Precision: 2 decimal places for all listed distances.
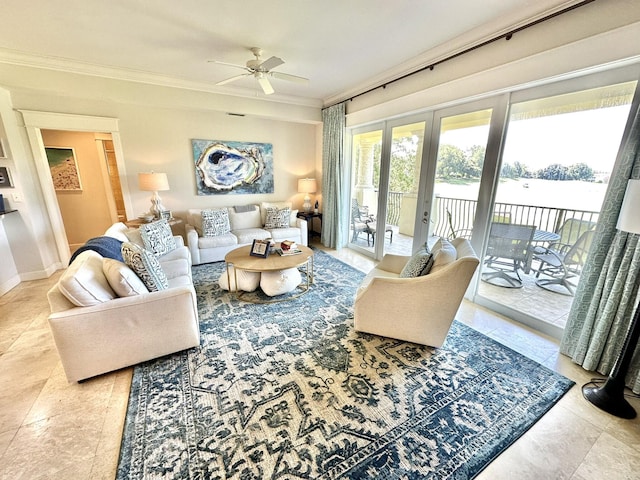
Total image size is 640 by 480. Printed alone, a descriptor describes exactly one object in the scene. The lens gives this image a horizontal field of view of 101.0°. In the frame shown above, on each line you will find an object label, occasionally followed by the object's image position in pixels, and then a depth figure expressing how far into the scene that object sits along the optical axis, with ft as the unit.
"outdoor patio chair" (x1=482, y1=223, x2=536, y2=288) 8.77
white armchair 6.49
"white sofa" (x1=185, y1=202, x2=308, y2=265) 13.65
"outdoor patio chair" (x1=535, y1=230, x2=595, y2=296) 7.35
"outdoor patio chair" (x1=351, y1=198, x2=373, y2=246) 15.53
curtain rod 6.36
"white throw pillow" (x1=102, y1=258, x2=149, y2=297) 6.31
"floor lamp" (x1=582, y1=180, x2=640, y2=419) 5.03
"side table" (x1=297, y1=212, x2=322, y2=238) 18.00
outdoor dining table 8.08
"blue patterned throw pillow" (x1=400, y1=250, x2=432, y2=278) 7.21
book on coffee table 10.34
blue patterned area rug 4.50
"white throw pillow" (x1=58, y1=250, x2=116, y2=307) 5.71
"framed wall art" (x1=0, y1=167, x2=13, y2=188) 10.65
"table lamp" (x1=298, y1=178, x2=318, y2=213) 17.13
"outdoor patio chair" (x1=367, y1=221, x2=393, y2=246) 14.00
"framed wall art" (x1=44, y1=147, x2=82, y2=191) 14.97
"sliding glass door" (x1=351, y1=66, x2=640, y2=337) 6.86
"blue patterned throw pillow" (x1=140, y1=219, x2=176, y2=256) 10.34
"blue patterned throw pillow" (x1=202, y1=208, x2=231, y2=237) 13.89
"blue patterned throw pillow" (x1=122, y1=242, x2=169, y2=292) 6.86
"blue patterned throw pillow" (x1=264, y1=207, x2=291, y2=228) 15.79
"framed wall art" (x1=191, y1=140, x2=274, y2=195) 15.24
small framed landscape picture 10.00
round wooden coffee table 9.20
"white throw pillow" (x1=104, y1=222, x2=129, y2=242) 9.77
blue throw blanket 7.44
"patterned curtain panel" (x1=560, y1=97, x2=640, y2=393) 5.77
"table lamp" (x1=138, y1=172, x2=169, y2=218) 12.78
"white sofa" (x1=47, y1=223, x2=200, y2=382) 5.81
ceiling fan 9.09
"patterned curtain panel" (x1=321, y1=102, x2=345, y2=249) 15.39
